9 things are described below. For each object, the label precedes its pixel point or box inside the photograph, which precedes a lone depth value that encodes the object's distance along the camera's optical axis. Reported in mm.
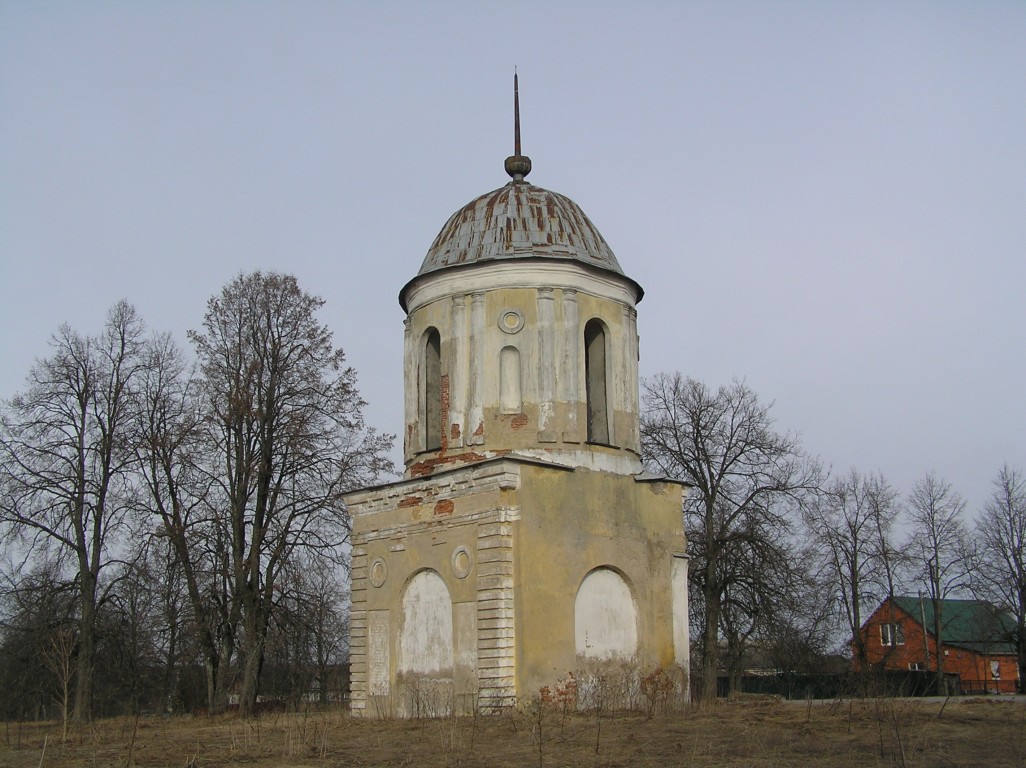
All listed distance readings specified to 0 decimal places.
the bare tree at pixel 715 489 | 30469
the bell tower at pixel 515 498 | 17172
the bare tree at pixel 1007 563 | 37219
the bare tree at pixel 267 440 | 26297
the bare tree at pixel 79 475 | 26562
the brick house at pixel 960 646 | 42469
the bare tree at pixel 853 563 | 37125
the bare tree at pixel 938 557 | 38781
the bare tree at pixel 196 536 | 26203
